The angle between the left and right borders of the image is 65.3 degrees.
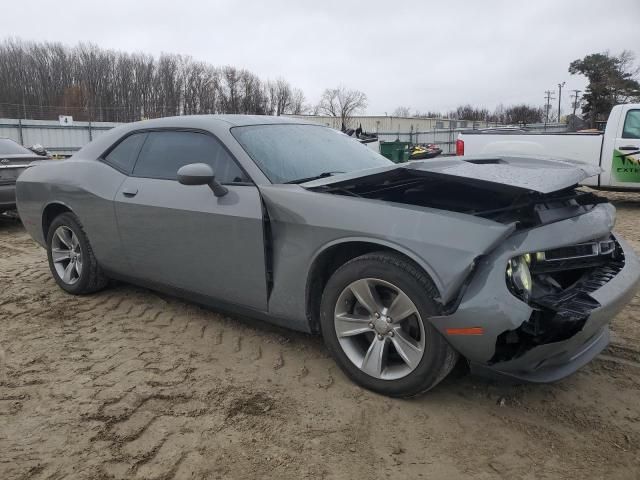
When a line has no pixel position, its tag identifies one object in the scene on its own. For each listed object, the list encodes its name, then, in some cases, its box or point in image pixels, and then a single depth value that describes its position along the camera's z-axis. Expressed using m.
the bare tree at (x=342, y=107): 68.99
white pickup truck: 9.24
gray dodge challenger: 2.32
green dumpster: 18.00
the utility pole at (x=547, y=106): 65.94
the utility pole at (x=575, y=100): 54.86
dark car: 7.42
